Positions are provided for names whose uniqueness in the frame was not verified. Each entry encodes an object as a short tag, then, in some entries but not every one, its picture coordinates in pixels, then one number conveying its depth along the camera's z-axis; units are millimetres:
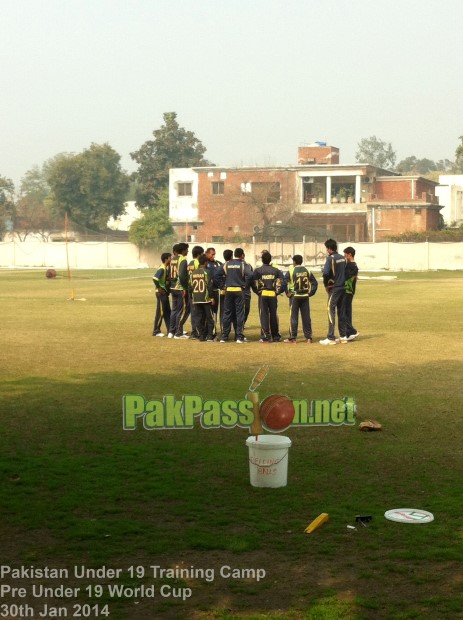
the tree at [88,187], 100438
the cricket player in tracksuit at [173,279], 22484
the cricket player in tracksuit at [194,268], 21828
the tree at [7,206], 105438
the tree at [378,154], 188000
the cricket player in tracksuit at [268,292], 21484
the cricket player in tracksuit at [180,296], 22109
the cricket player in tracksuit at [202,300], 21422
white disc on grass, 7895
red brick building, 83250
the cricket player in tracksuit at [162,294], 22531
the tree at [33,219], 101562
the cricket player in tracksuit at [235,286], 21453
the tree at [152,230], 82250
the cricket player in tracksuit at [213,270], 21656
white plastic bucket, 8727
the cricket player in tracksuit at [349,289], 21484
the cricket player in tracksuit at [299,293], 21391
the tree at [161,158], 104125
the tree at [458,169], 167125
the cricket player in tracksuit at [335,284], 21422
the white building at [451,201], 100438
